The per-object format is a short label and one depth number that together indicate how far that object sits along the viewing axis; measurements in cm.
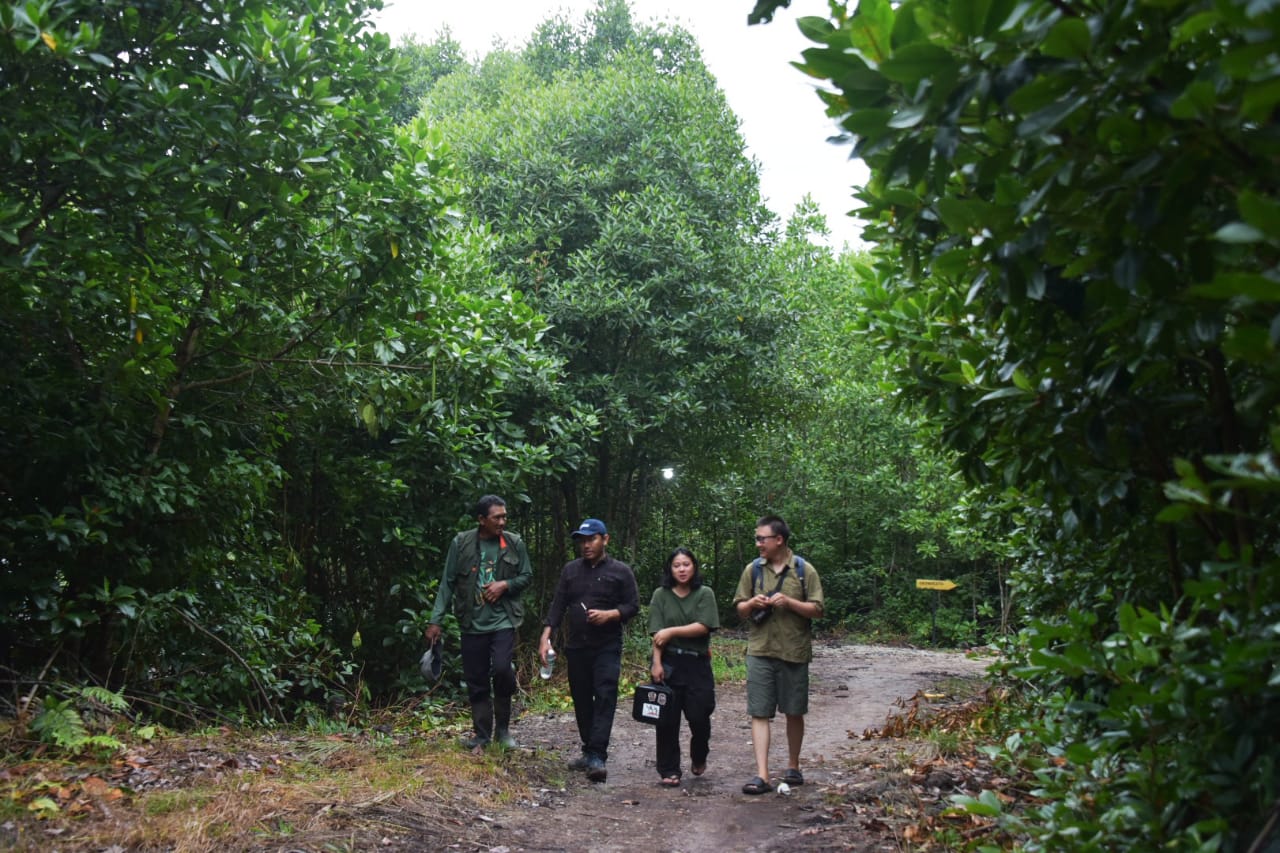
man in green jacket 779
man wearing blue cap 768
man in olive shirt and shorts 706
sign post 1948
